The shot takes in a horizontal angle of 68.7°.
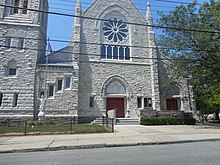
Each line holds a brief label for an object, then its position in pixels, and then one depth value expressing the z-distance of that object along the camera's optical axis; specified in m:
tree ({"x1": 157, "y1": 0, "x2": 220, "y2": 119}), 12.97
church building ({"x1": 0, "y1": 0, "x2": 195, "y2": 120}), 16.89
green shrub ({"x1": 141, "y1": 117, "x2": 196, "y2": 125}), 16.19
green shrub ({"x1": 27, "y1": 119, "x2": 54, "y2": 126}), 14.39
